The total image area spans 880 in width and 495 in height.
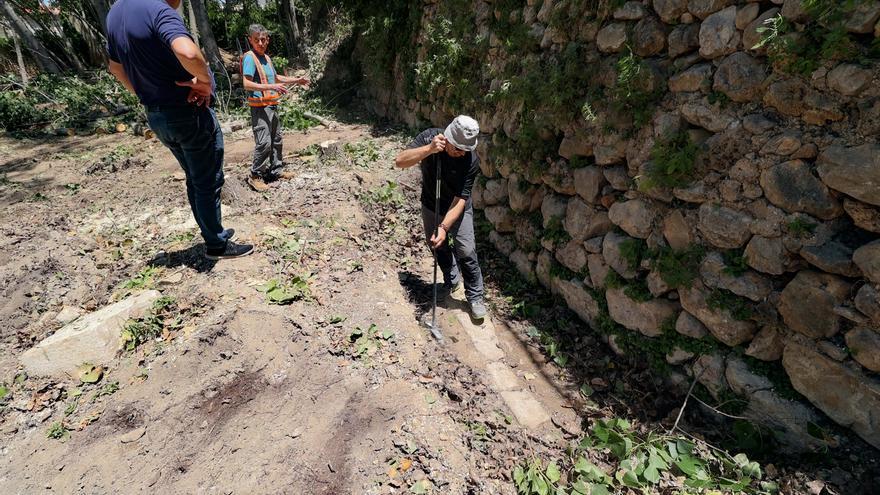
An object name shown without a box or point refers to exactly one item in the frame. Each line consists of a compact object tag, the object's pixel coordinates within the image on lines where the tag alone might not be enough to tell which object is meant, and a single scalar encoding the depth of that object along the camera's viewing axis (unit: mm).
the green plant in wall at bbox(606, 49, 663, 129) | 3215
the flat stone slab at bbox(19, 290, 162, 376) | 3170
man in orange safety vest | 5430
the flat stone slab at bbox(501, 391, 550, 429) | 3242
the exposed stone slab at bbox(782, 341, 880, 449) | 2389
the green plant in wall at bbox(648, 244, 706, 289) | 3049
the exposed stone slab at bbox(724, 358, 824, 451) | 2654
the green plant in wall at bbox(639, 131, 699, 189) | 2979
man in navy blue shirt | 2961
